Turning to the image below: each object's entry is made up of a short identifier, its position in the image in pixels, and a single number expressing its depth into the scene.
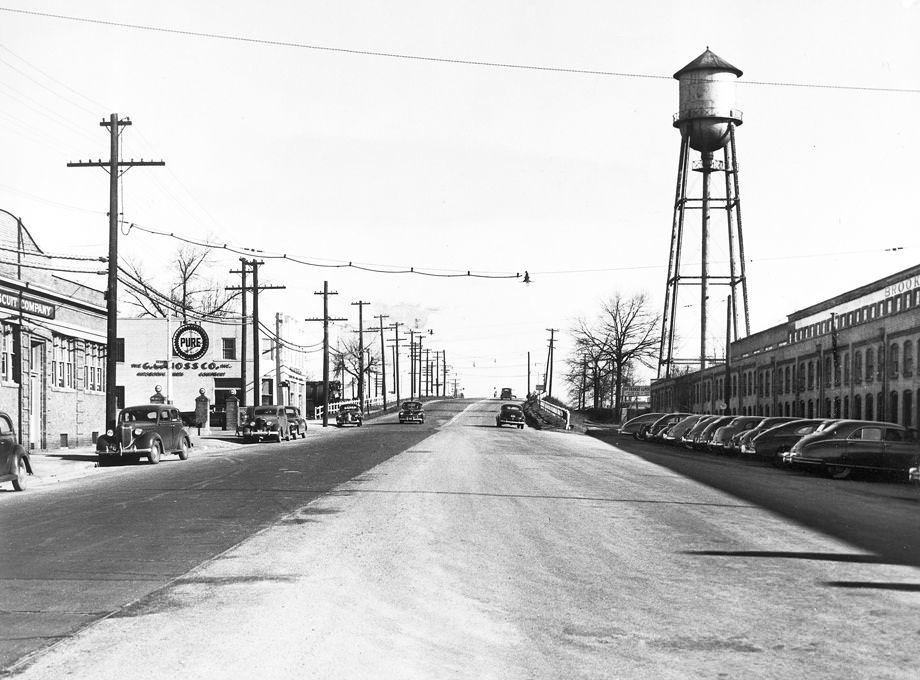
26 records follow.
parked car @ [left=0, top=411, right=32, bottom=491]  19.64
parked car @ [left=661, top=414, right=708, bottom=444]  43.31
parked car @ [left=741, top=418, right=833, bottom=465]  29.02
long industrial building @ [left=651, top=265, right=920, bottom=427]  39.62
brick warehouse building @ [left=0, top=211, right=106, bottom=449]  33.75
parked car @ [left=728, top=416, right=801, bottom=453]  32.55
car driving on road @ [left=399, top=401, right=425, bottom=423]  72.94
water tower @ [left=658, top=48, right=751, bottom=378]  58.00
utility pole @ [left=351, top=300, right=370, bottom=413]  84.97
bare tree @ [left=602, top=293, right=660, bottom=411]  103.56
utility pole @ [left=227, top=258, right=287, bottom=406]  52.28
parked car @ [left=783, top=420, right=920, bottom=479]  23.27
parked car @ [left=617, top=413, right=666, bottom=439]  54.38
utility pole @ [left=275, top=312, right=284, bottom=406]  65.64
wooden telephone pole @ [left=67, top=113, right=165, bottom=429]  31.31
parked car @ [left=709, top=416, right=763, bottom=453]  35.56
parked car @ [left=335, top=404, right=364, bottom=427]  70.12
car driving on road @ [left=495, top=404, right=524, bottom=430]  66.00
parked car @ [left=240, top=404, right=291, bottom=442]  44.50
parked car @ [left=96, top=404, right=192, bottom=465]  29.31
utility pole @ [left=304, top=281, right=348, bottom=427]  68.47
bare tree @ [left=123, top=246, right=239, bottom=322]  90.19
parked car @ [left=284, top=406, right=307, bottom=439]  47.44
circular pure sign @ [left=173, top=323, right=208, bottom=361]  51.69
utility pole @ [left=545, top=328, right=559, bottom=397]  118.69
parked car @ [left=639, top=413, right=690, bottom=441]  49.20
